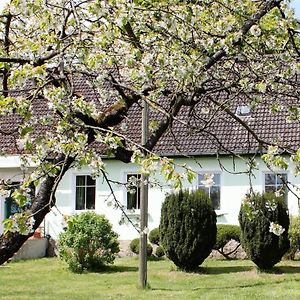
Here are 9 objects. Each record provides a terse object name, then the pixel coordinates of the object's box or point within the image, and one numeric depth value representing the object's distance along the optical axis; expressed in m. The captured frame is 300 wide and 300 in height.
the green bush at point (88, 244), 16.66
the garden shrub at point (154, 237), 19.44
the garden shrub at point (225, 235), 18.81
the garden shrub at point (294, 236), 17.70
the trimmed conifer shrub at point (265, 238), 15.31
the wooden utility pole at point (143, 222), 13.09
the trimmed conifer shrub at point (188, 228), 15.85
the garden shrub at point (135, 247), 19.62
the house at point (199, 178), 19.75
